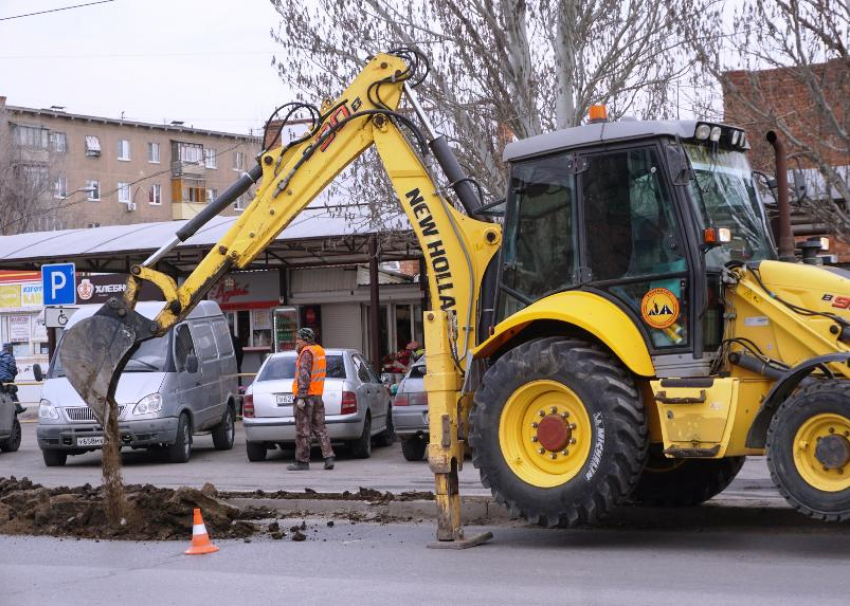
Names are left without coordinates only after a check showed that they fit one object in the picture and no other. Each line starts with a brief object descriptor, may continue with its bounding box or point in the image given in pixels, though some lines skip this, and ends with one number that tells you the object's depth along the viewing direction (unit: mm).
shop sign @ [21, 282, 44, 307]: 35062
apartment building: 71812
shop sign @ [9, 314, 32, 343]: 35750
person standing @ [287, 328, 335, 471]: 17375
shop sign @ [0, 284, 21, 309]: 35312
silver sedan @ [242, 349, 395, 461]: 18750
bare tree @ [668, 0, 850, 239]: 16453
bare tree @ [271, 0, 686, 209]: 19094
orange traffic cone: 10047
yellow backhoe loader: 8789
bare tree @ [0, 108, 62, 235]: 62625
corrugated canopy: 27938
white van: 18516
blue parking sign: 25484
